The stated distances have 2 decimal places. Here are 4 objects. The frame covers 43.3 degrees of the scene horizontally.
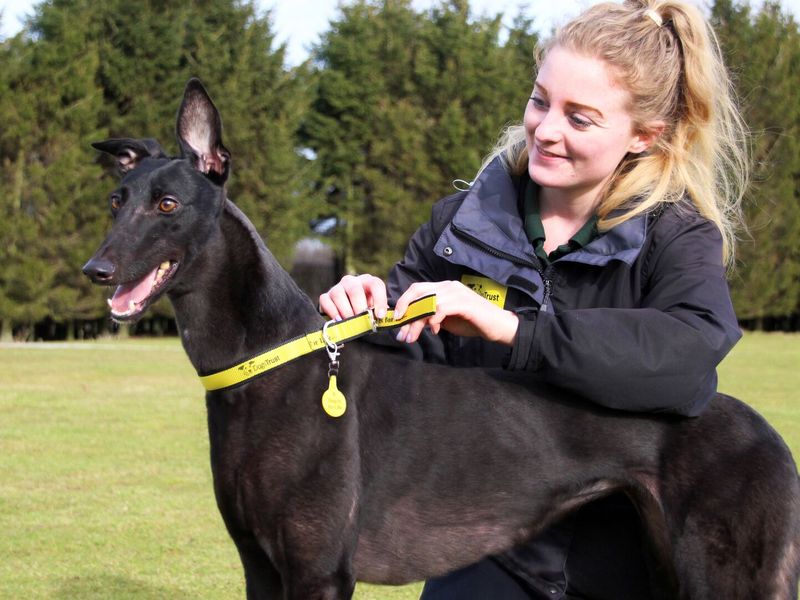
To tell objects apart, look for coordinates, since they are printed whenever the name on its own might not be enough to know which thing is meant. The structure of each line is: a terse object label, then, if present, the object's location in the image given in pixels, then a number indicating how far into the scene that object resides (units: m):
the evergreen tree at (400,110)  29.22
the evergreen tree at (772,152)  30.25
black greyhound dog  2.92
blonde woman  2.95
